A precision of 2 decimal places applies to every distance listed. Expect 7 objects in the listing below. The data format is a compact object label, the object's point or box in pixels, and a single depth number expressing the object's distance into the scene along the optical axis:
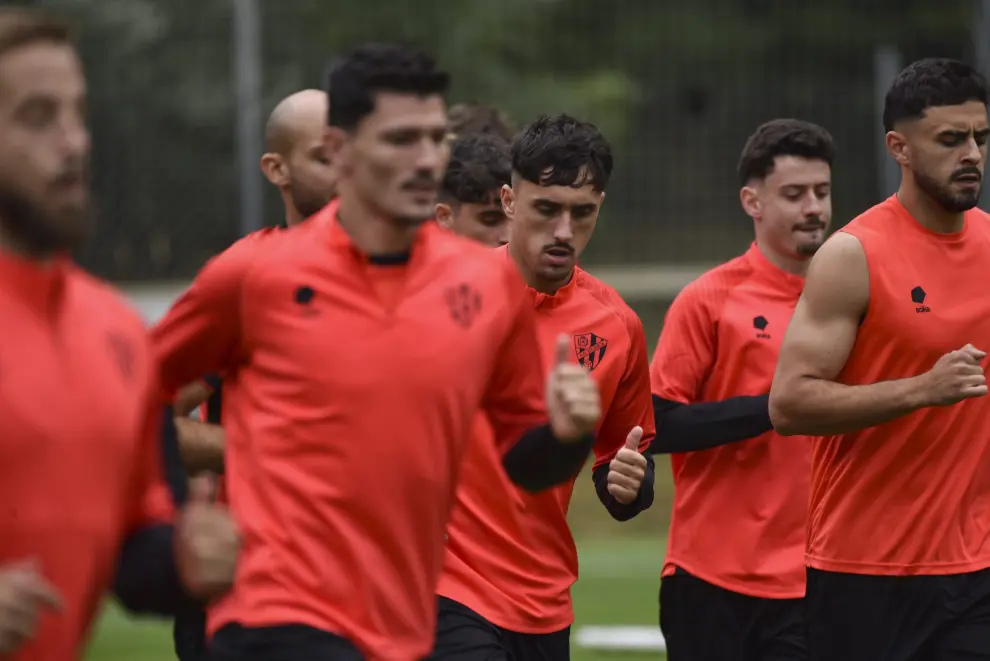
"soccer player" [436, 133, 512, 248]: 14.55
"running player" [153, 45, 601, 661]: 8.79
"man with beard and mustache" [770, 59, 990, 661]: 12.00
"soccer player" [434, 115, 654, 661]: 12.48
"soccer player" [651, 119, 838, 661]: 14.56
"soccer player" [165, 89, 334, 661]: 11.92
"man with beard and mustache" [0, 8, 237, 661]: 7.03
